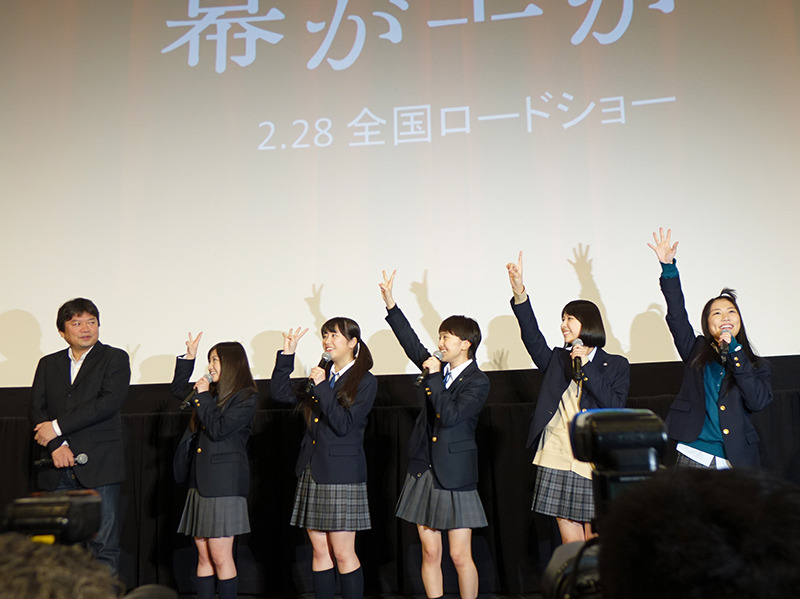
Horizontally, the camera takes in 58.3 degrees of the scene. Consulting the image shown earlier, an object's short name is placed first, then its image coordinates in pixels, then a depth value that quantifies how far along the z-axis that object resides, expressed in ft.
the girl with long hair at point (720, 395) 8.57
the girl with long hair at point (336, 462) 9.64
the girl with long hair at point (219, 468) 9.87
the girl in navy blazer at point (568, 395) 9.34
